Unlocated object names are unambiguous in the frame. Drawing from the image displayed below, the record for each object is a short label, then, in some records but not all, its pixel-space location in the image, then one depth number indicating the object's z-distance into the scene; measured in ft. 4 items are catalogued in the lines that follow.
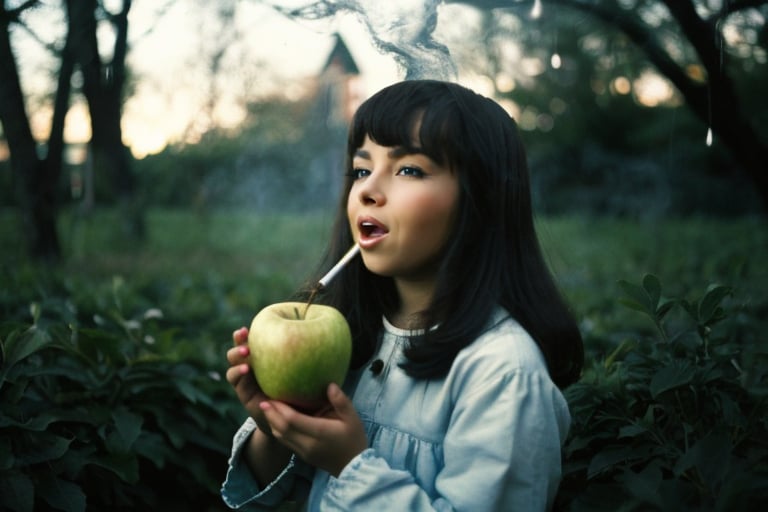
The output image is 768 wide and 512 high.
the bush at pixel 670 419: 3.98
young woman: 4.25
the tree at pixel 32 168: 12.51
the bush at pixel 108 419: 5.57
